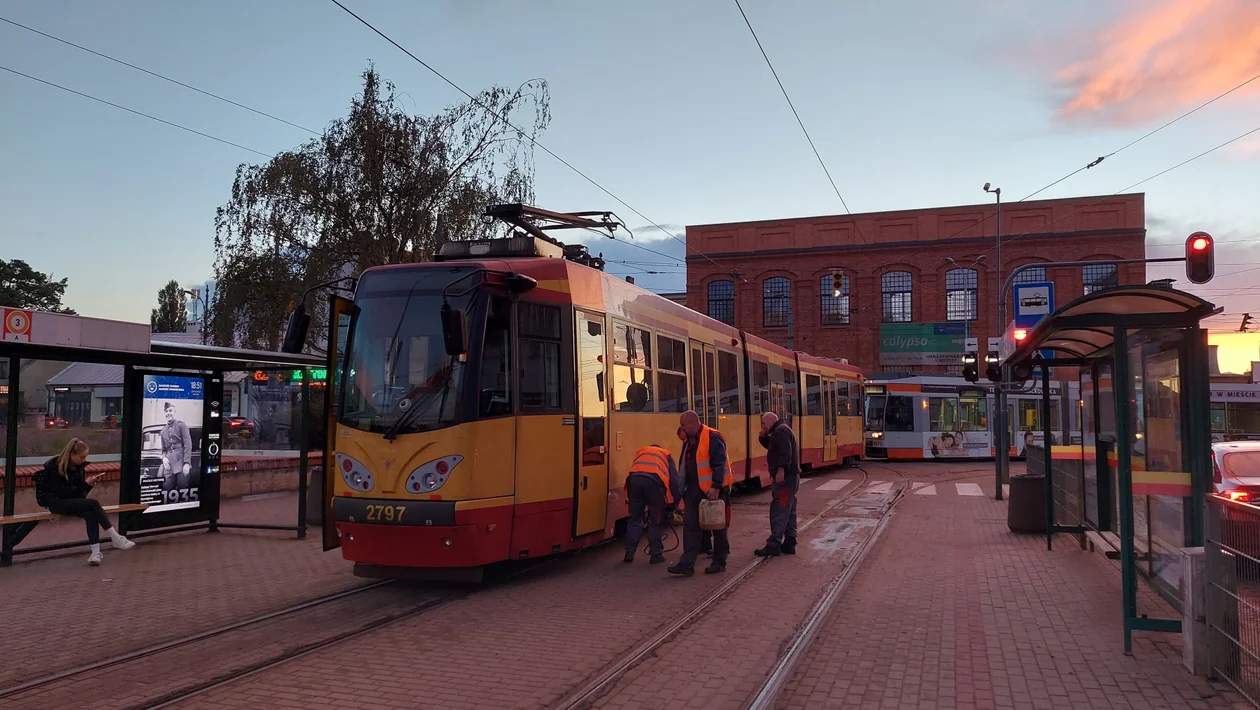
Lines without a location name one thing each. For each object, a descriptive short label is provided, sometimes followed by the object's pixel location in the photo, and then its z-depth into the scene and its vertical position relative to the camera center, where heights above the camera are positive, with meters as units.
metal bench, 10.34 -1.30
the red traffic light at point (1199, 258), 16.23 +2.80
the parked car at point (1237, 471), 10.53 -0.65
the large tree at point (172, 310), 67.88 +7.44
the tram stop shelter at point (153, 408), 10.36 +0.04
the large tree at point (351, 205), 18.81 +4.38
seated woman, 10.80 -0.95
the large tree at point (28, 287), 45.62 +6.30
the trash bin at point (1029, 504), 13.02 -1.25
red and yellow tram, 8.28 +0.00
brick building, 48.34 +8.07
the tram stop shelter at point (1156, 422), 6.54 -0.05
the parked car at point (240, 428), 29.78 -0.56
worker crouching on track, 9.95 -0.81
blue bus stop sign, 17.27 +2.10
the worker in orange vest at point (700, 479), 9.85 -0.71
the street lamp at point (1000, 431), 18.19 -0.32
